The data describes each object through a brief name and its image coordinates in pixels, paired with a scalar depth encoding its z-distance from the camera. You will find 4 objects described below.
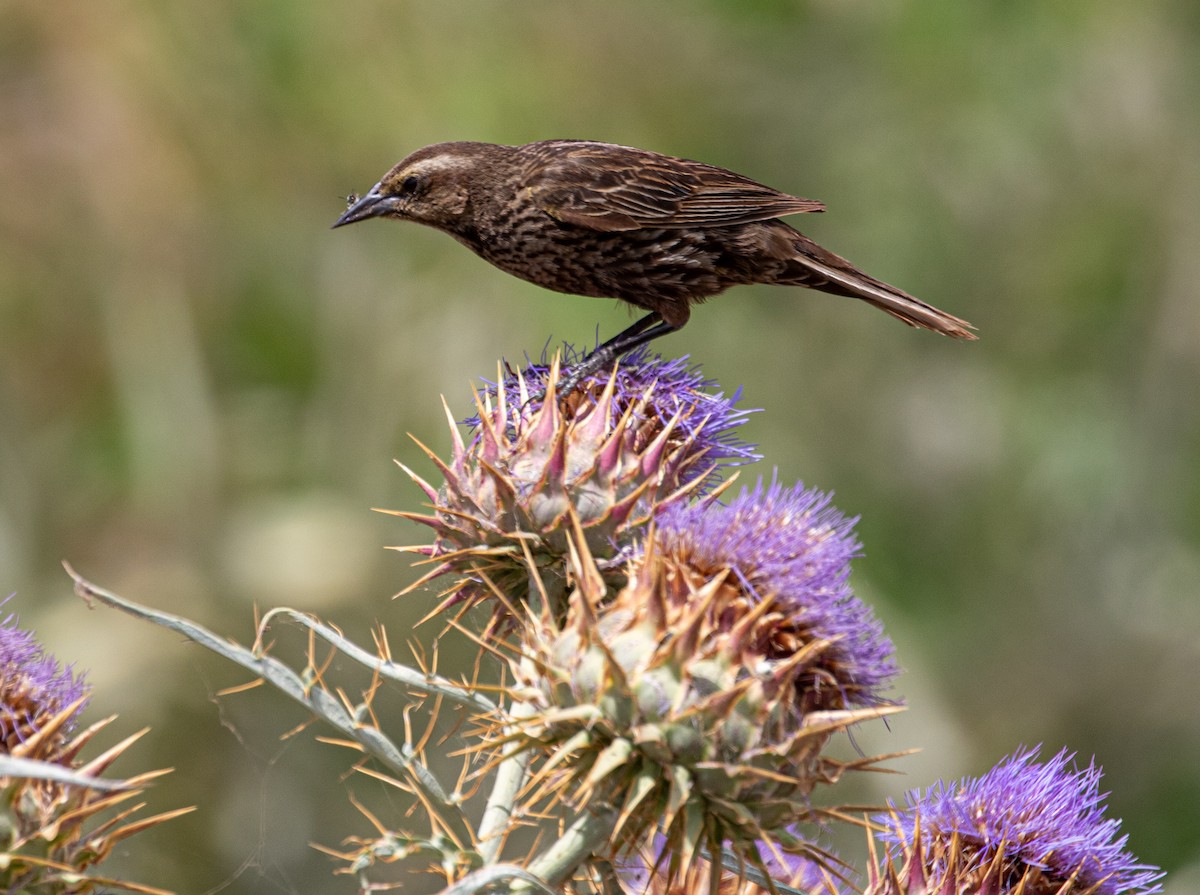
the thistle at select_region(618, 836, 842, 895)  6.64
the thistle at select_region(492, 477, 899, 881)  5.64
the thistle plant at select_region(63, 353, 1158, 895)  5.66
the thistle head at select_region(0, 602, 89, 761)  5.74
